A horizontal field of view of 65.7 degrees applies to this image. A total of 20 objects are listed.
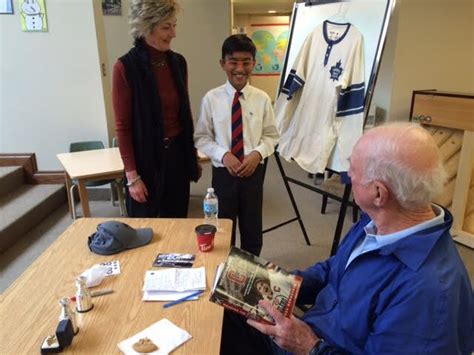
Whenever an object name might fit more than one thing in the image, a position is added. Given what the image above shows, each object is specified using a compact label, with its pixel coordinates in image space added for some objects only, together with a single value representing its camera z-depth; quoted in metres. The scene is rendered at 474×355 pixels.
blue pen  1.07
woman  1.68
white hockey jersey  1.97
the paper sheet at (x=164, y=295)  1.10
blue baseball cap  1.35
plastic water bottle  1.62
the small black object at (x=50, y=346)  0.89
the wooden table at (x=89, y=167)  2.65
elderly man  0.84
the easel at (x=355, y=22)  1.85
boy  1.89
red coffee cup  1.35
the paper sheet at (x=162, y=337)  0.90
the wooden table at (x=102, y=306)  0.93
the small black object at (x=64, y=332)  0.90
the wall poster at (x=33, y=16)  3.24
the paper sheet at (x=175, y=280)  1.14
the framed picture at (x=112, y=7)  4.46
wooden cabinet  2.69
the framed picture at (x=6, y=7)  3.21
